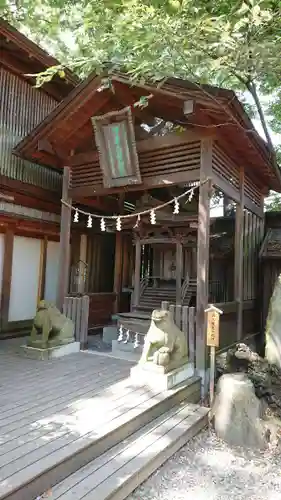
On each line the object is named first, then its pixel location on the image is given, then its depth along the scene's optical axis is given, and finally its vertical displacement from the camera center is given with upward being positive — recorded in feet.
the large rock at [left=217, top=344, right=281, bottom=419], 19.74 -4.77
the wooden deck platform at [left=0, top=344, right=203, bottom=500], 10.27 -4.90
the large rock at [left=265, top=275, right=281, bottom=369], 21.75 -2.54
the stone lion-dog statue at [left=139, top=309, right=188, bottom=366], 18.31 -2.71
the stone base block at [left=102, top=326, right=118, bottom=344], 28.66 -3.79
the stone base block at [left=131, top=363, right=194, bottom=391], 17.62 -4.40
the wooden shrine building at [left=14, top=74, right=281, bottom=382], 20.95 +7.62
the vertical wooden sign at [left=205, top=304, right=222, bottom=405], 17.81 -2.14
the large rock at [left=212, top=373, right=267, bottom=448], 15.76 -5.58
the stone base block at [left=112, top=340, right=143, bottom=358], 24.16 -4.12
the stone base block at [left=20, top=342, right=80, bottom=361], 21.99 -4.18
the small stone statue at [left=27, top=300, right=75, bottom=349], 22.57 -2.79
